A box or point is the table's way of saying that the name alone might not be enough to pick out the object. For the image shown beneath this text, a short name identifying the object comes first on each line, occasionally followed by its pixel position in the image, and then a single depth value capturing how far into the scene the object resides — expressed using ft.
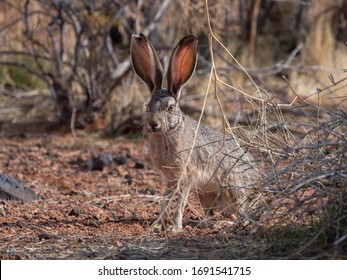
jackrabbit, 34.76
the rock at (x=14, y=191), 38.86
